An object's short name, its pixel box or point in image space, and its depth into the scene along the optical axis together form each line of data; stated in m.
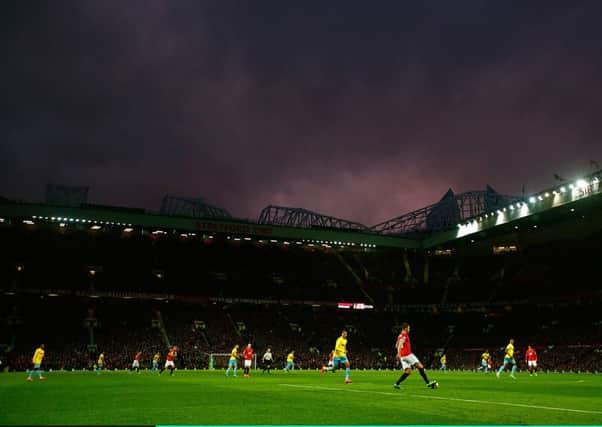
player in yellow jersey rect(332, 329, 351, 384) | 26.39
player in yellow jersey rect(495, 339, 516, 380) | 36.00
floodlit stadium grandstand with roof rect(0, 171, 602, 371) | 56.59
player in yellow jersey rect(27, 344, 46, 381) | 30.41
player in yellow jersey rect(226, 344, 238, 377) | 35.98
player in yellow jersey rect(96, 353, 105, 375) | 43.61
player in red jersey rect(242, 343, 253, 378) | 34.91
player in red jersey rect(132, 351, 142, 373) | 41.94
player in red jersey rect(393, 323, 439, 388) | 19.11
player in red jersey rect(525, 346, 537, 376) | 41.12
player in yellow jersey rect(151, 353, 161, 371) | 44.57
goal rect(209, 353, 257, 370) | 53.87
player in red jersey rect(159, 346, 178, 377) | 35.44
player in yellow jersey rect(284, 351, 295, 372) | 43.49
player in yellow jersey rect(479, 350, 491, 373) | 48.78
